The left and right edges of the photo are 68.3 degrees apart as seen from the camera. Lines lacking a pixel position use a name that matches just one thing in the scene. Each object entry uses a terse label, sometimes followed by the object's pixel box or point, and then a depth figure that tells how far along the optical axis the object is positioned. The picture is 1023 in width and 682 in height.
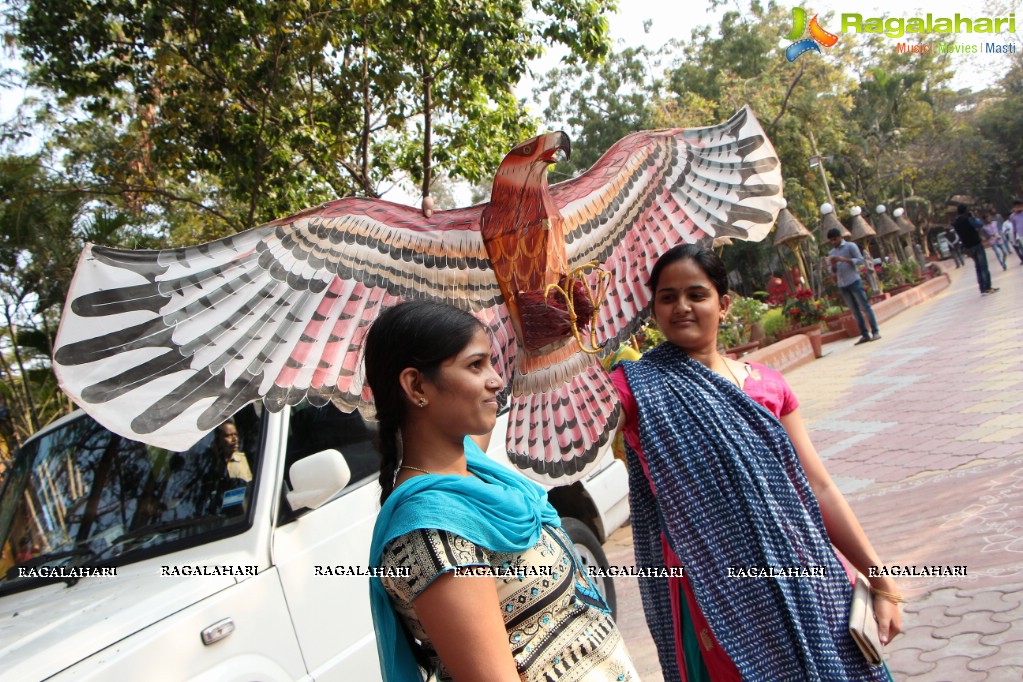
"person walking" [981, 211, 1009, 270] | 17.73
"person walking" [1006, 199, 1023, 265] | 13.49
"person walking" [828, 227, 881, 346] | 10.40
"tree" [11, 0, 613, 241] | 5.99
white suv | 2.17
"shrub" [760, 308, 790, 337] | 13.49
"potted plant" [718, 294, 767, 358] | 11.82
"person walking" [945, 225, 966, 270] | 27.55
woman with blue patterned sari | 1.63
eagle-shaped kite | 1.27
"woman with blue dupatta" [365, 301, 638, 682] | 1.09
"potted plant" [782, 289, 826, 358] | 12.99
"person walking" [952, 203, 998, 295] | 12.45
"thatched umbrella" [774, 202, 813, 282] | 14.16
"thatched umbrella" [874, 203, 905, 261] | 21.49
